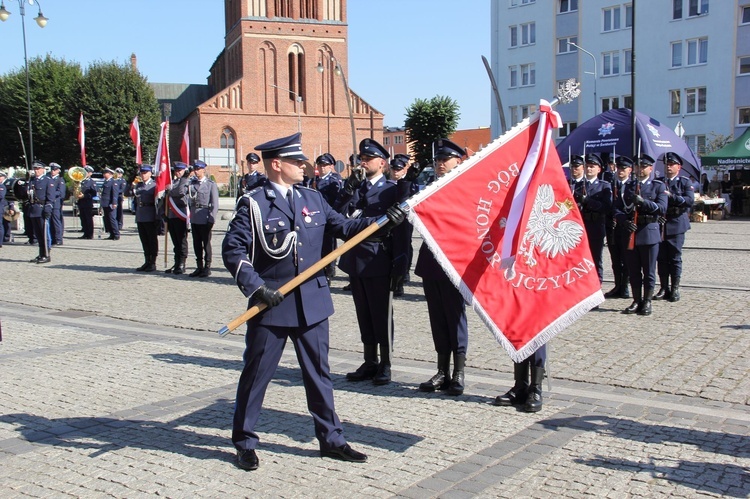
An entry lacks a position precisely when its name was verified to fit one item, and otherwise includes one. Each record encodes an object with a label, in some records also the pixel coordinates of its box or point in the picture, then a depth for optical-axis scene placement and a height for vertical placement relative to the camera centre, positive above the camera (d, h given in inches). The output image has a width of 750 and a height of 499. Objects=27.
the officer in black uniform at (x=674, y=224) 420.5 -24.9
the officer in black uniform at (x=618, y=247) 421.1 -39.9
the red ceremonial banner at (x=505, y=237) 216.8 -15.6
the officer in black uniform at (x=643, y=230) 390.6 -25.7
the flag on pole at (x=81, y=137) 916.0 +62.5
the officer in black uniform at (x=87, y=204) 897.9 -20.2
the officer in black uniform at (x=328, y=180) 485.4 +2.6
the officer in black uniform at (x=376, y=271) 272.4 -31.1
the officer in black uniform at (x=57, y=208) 740.6 -20.4
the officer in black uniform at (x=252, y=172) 557.0 +10.0
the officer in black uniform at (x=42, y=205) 694.5 -16.0
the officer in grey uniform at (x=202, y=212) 566.3 -19.4
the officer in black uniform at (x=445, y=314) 255.3 -44.1
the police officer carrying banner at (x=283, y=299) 190.5 -28.1
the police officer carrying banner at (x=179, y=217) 585.9 -24.1
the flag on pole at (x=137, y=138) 699.9 +46.1
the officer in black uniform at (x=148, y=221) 618.5 -28.4
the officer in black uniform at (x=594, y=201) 435.2 -11.8
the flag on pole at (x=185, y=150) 652.1 +30.9
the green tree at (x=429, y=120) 2556.6 +211.6
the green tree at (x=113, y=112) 2245.3 +225.4
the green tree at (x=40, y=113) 2324.1 +230.1
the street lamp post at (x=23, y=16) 1160.3 +272.5
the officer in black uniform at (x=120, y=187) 933.3 -0.3
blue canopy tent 704.4 +42.9
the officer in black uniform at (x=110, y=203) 902.4 -19.0
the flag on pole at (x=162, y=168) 611.5 +14.8
